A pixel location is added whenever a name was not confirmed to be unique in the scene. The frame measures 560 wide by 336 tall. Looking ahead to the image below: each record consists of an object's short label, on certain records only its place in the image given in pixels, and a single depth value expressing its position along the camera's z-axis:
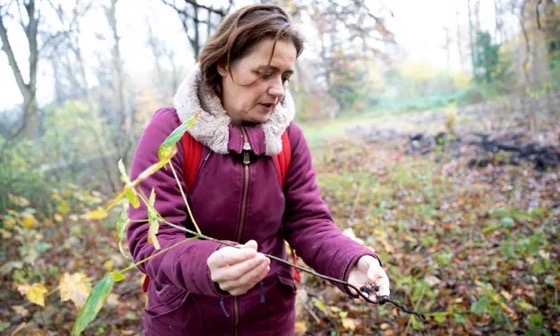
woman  1.29
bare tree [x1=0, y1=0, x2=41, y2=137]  4.73
